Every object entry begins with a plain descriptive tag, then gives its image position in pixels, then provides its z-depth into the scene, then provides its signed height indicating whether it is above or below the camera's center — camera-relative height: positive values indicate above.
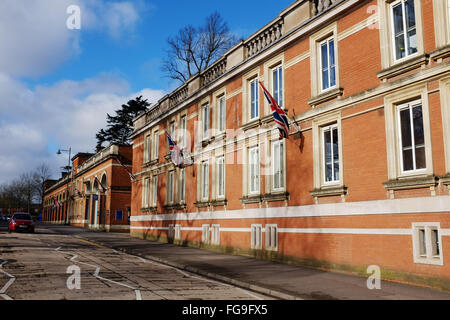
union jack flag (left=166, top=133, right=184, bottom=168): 22.92 +3.51
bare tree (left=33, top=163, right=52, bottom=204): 106.56 +8.84
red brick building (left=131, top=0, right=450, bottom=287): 10.97 +2.64
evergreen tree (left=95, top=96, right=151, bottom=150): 72.75 +17.21
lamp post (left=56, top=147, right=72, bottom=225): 62.93 +2.65
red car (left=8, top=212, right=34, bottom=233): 33.62 -0.41
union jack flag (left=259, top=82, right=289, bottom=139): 15.17 +3.75
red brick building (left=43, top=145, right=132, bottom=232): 43.03 +3.12
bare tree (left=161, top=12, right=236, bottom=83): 39.34 +15.89
